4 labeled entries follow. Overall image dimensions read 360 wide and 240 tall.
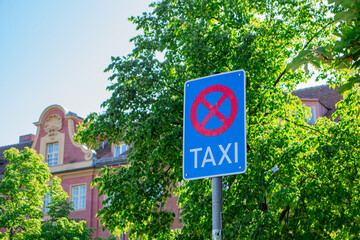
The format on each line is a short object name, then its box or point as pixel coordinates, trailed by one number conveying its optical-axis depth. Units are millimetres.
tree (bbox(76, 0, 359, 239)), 12758
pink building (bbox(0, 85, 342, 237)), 33347
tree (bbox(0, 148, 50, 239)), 21578
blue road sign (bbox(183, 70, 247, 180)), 4031
